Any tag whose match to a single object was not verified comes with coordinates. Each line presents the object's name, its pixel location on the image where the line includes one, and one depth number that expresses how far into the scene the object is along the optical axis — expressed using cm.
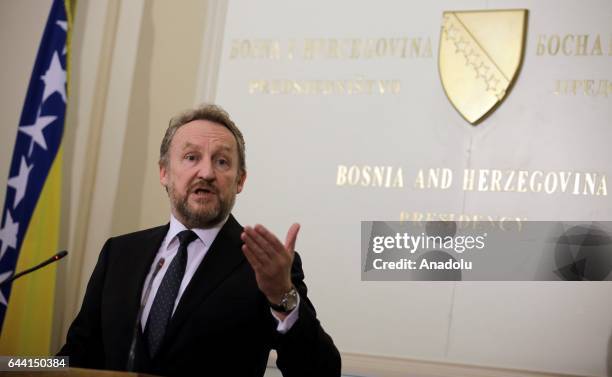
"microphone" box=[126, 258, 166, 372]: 261
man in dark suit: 243
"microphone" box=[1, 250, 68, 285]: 291
